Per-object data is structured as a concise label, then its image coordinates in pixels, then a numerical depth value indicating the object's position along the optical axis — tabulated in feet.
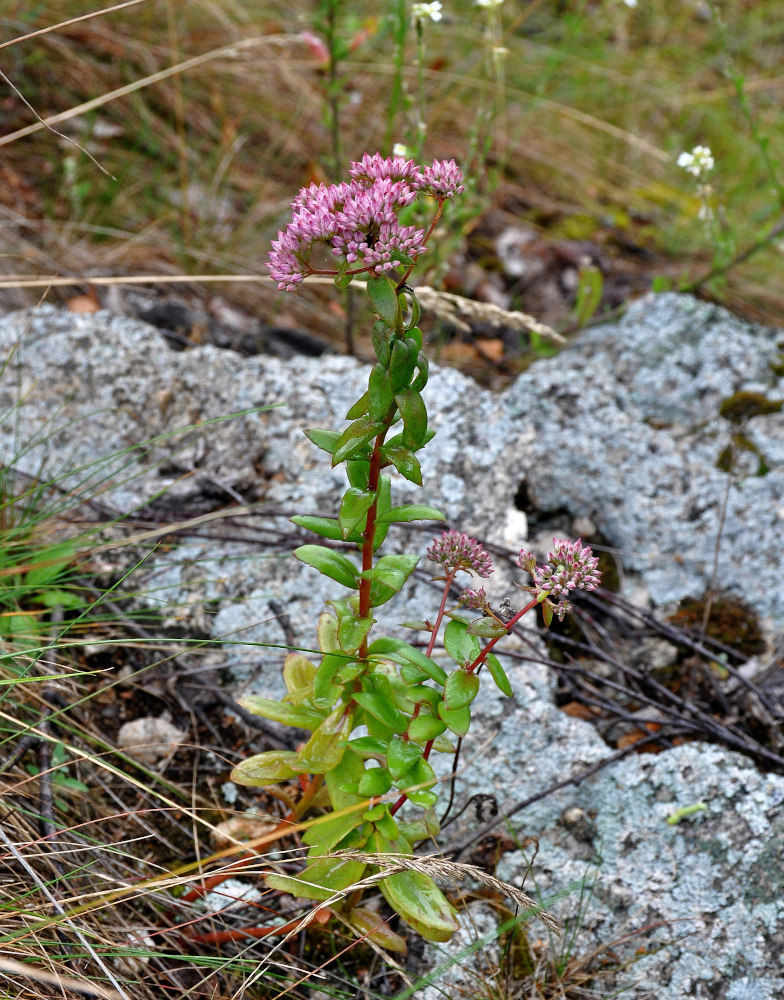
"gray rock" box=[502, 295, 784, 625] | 3.45
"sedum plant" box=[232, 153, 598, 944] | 2.70
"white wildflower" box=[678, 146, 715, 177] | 3.64
